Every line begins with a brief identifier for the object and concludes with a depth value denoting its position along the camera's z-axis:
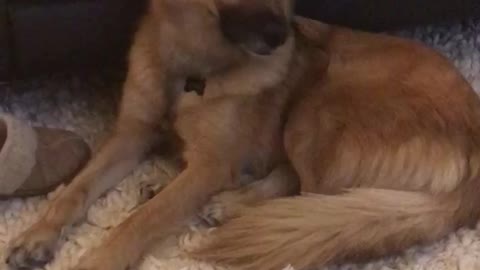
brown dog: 1.64
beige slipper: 1.73
